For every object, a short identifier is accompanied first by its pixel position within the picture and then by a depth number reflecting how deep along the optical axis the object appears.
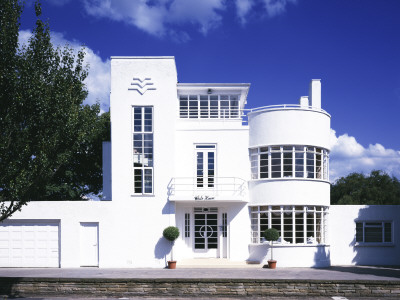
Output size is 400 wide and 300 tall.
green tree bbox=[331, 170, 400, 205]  46.72
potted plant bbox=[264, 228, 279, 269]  20.59
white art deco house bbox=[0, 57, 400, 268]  21.27
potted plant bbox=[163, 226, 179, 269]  20.70
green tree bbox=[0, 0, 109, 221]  14.88
